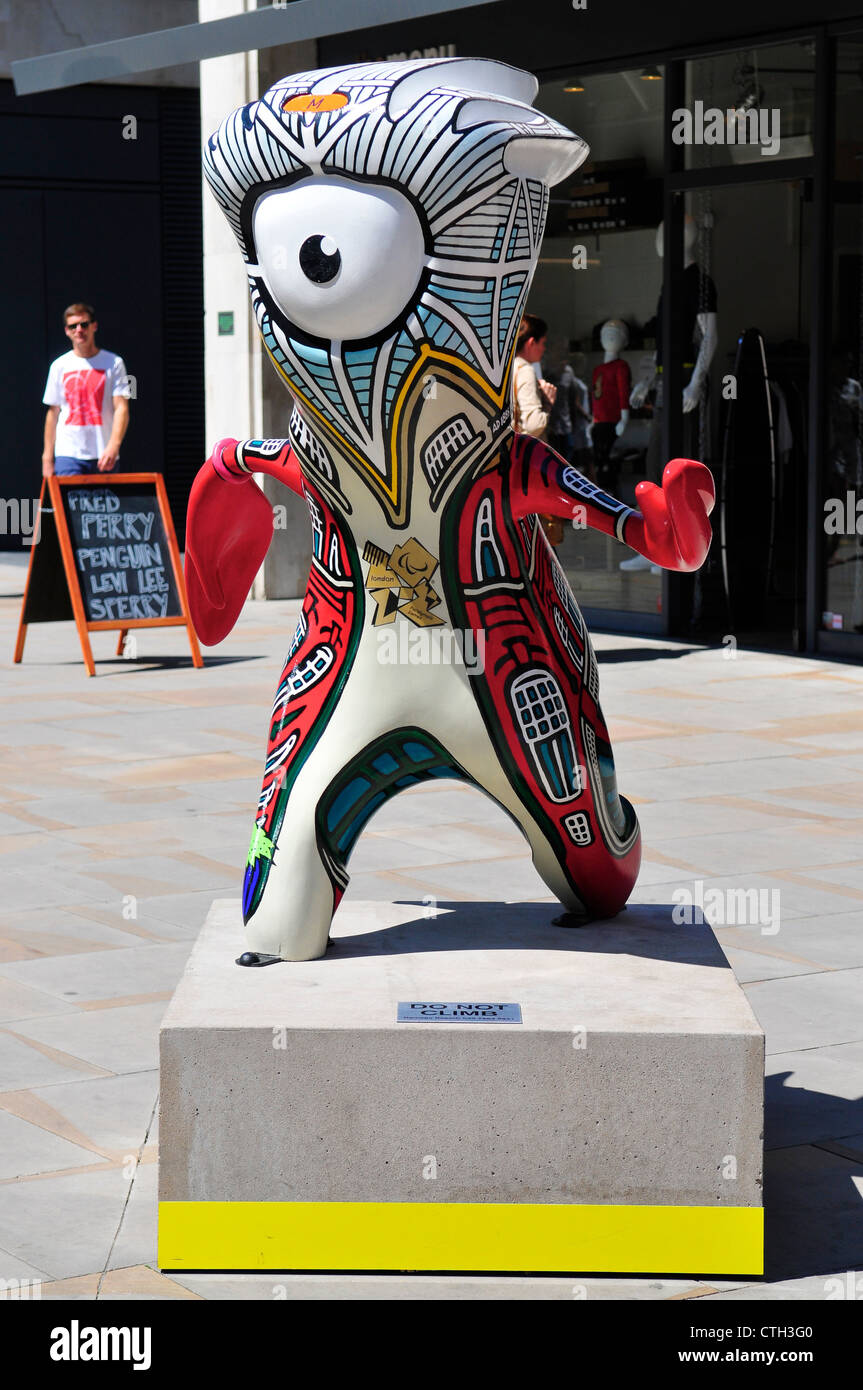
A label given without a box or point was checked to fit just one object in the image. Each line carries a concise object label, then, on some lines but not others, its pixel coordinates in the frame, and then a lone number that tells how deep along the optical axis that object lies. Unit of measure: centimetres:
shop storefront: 1025
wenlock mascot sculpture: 331
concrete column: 1262
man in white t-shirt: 1138
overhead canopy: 952
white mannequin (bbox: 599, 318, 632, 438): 1170
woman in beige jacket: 955
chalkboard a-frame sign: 1012
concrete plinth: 320
